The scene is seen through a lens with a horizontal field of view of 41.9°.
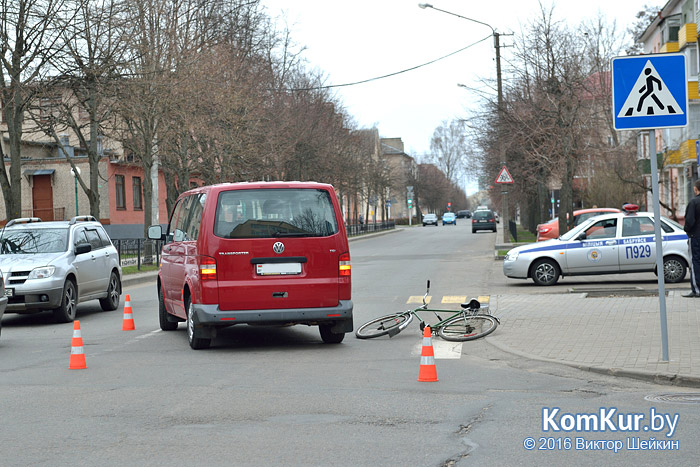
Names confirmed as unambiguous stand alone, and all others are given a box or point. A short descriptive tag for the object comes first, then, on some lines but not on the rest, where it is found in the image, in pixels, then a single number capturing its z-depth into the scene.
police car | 19.67
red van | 10.98
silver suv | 15.05
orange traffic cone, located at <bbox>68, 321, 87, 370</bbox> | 10.12
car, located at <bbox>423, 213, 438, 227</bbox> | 109.75
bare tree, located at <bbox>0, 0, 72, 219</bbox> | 22.70
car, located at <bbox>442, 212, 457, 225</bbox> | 111.50
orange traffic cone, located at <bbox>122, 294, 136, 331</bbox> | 14.13
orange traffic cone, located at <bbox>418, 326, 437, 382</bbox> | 9.02
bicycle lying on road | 12.39
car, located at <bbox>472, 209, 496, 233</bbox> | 68.94
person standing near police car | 14.57
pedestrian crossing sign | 9.34
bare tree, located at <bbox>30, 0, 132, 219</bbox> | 24.08
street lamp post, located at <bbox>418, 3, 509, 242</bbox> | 35.47
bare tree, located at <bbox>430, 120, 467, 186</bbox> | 152.75
